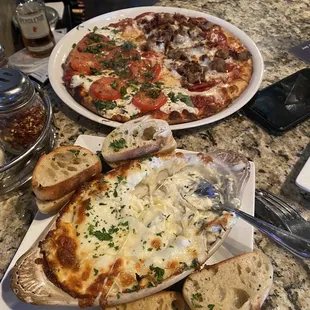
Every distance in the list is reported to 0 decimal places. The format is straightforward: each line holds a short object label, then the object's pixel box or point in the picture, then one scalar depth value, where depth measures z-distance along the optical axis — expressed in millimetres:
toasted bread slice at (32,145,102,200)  334
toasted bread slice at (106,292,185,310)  280
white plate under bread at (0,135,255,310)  294
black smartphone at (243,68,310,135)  467
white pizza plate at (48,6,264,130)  461
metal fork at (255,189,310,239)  347
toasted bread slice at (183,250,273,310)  281
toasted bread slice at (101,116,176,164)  362
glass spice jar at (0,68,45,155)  388
